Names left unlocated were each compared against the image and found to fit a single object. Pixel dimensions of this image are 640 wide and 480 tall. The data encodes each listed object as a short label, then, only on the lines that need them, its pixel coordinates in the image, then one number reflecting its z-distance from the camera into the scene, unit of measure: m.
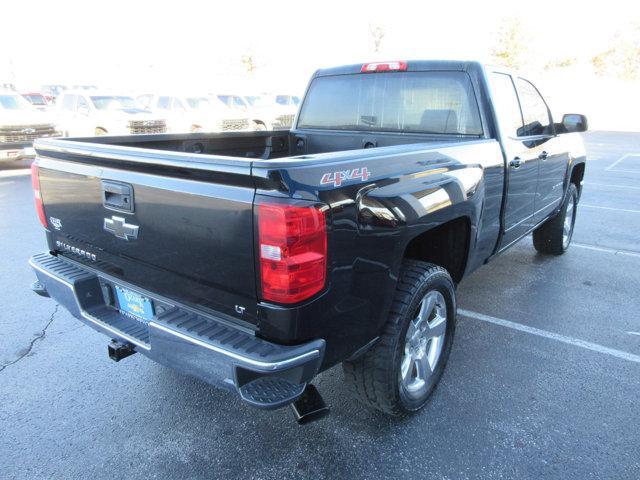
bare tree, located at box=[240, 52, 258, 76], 47.12
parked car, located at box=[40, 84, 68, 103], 35.91
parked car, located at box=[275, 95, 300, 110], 19.67
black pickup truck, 1.91
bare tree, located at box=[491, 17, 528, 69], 38.44
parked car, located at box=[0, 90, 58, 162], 11.57
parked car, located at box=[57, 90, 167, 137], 13.92
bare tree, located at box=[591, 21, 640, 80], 46.25
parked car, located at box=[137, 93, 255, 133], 15.84
